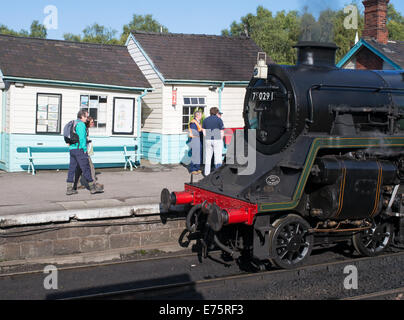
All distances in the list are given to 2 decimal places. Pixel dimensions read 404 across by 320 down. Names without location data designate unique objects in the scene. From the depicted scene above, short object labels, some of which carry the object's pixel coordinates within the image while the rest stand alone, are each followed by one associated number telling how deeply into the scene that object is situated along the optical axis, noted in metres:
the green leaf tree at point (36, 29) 52.38
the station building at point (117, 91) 11.82
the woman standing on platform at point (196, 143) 11.52
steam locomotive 5.79
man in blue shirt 10.63
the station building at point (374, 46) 15.38
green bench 11.64
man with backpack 8.60
